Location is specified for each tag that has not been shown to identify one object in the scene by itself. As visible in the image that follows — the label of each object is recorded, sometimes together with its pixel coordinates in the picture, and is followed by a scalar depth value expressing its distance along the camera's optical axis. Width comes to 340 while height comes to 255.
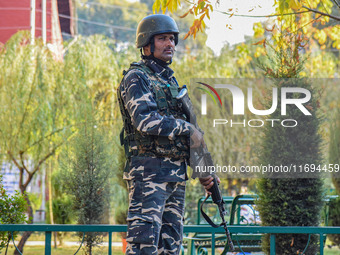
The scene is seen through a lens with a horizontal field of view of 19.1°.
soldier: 5.87
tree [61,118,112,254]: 13.18
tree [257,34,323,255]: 10.02
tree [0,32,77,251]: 17.58
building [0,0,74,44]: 32.93
